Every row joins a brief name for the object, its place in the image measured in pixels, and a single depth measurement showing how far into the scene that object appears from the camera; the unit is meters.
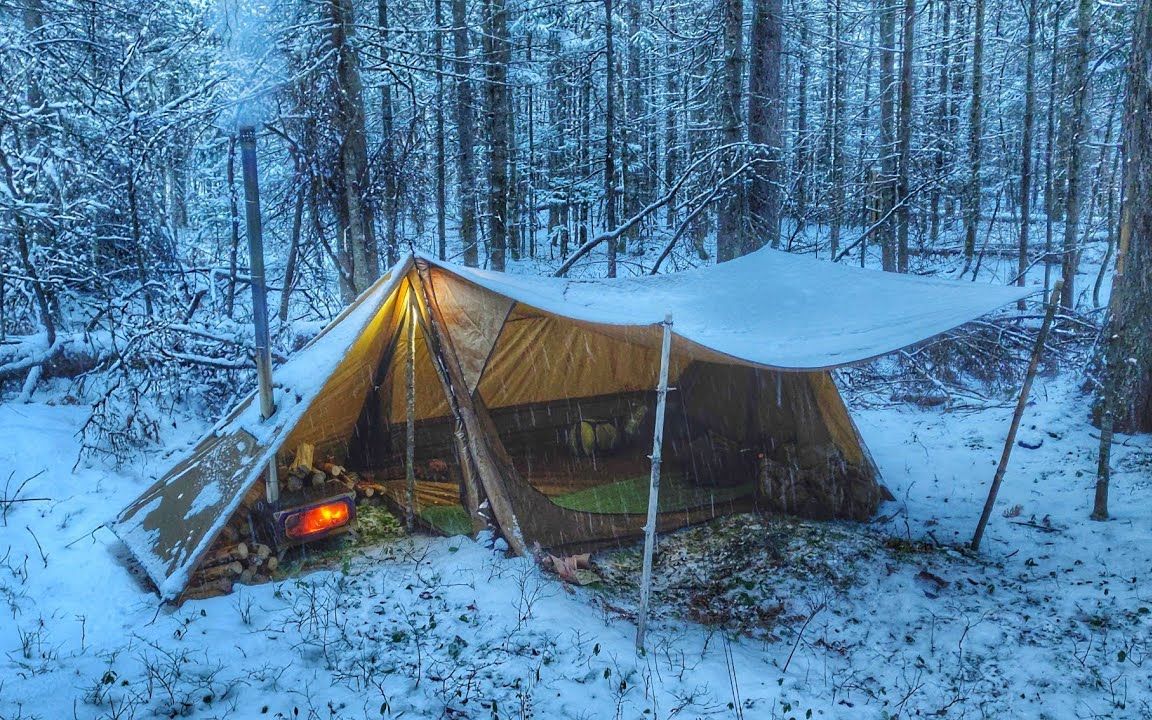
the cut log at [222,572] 4.45
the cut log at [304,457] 5.65
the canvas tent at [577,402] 4.78
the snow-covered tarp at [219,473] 4.46
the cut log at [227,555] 4.54
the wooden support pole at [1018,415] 5.05
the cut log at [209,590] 4.34
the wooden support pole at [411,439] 5.62
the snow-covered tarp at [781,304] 4.54
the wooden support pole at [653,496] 3.95
